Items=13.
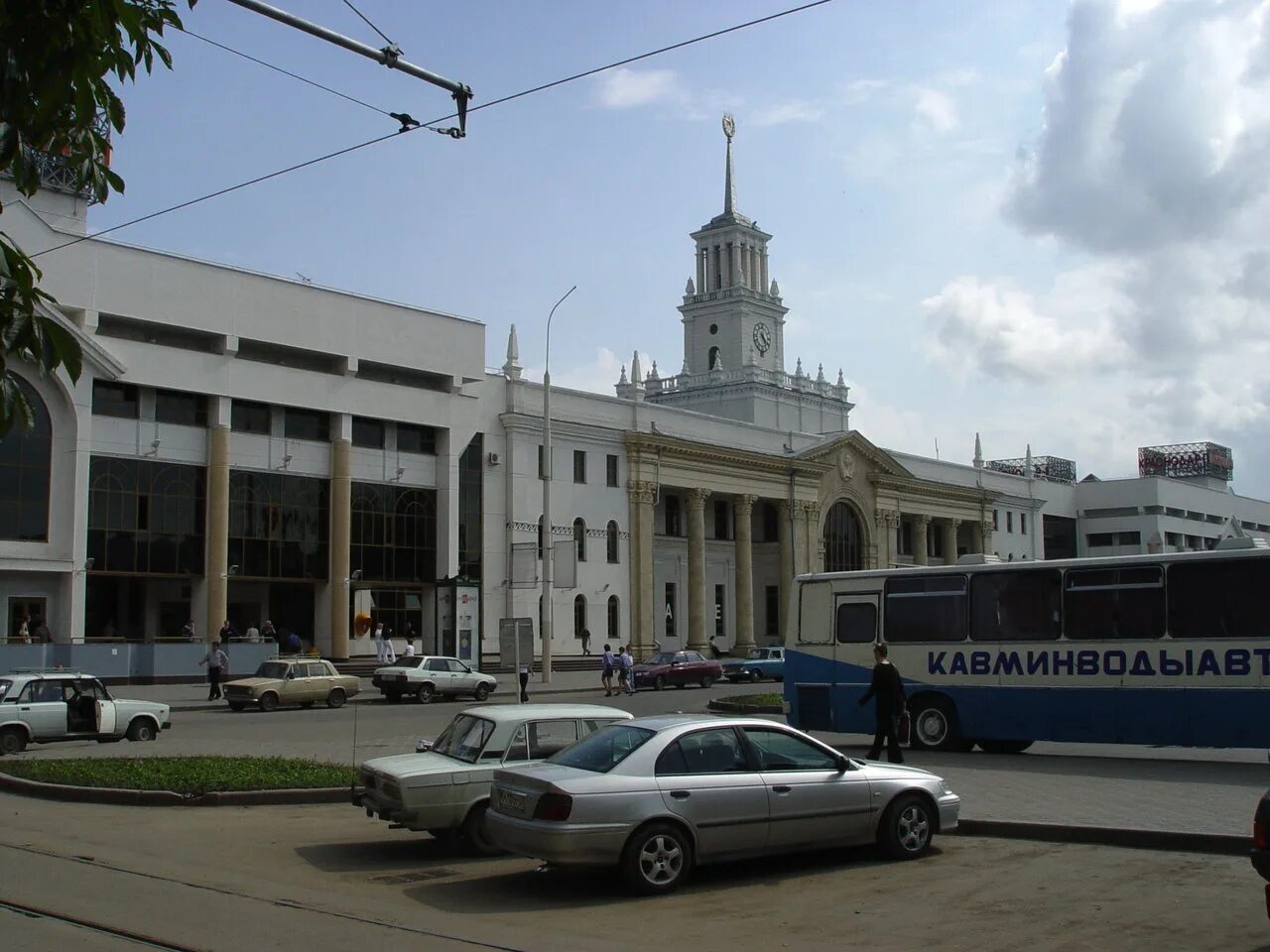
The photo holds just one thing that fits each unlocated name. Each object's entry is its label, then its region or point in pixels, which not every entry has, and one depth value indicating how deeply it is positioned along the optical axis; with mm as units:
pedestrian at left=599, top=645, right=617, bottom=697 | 40934
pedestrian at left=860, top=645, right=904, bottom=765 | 17375
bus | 18516
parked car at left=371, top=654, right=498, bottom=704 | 37750
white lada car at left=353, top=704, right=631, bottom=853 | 11828
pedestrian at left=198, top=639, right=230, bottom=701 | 36062
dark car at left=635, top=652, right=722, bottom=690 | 45594
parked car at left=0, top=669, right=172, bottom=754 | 22562
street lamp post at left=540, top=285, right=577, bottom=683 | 44938
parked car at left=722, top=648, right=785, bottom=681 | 51125
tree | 4930
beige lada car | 33594
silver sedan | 9930
